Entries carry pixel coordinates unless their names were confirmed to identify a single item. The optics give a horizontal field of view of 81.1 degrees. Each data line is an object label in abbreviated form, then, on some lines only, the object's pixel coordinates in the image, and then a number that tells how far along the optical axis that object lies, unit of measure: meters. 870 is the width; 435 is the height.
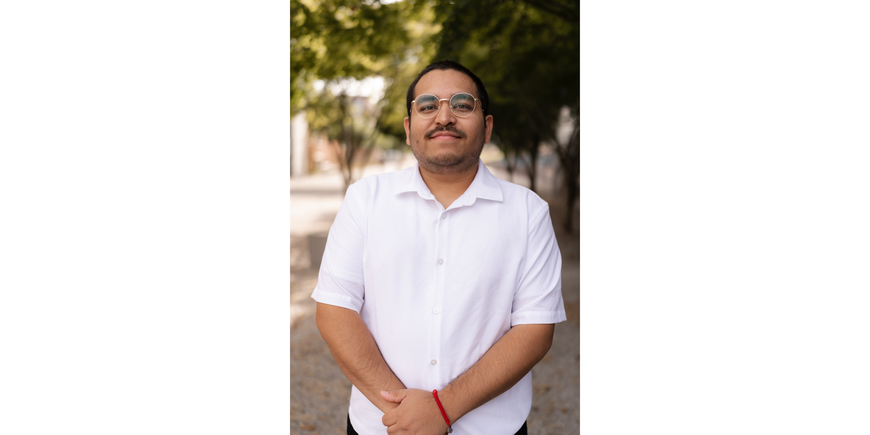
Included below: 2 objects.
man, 1.99
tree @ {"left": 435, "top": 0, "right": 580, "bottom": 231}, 4.37
